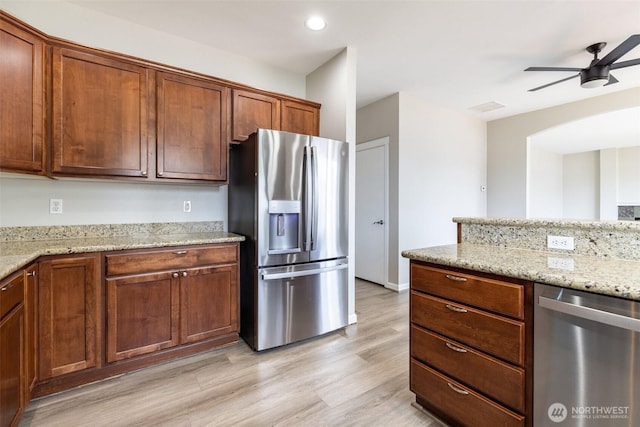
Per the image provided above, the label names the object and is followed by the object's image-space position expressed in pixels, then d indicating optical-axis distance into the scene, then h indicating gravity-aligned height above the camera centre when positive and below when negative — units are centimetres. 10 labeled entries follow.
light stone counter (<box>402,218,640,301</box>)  108 -22
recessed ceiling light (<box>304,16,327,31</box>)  248 +165
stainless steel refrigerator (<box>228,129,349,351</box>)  236 -18
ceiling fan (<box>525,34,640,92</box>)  268 +142
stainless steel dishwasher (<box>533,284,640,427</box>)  99 -54
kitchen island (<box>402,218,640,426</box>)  121 -42
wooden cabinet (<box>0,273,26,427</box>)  130 -68
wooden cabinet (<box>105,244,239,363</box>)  199 -65
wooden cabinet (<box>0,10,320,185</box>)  182 +75
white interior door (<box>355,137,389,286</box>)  431 +4
